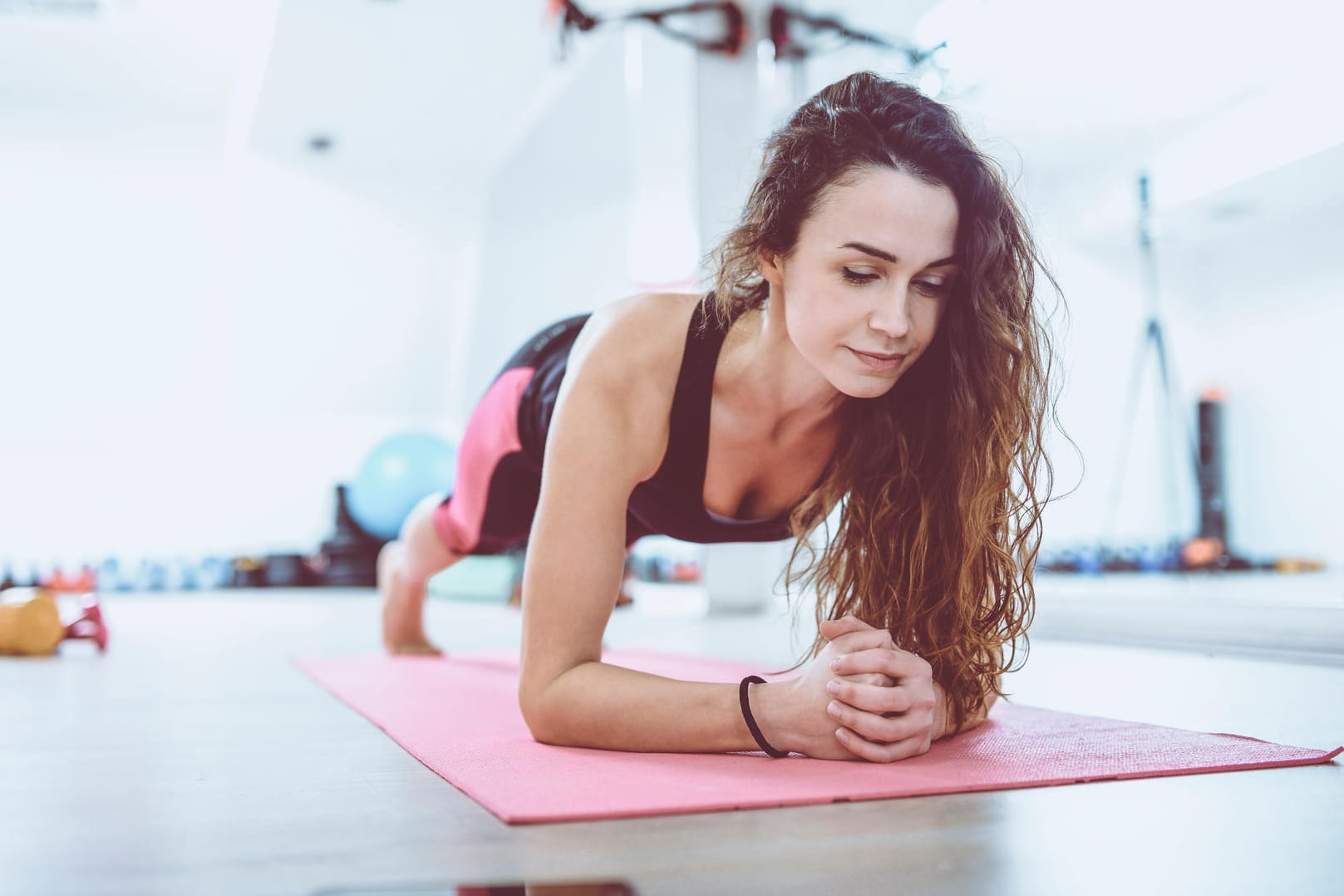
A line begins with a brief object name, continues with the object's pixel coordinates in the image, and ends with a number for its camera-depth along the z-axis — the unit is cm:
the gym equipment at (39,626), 249
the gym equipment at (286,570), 634
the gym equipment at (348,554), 618
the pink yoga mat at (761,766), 91
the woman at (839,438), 108
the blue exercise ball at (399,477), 571
